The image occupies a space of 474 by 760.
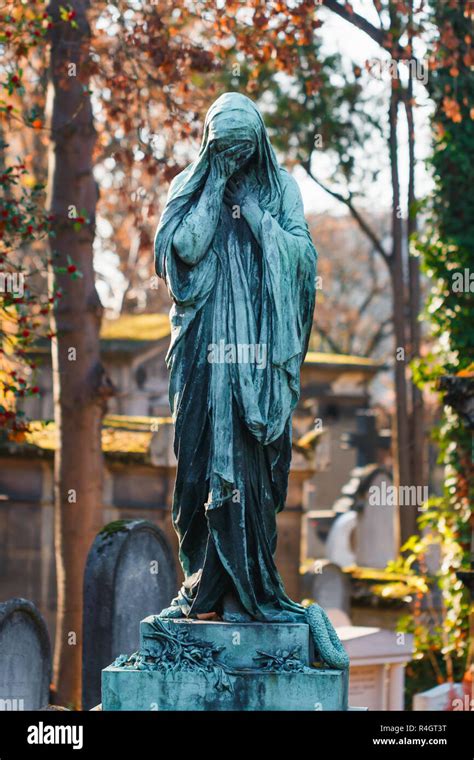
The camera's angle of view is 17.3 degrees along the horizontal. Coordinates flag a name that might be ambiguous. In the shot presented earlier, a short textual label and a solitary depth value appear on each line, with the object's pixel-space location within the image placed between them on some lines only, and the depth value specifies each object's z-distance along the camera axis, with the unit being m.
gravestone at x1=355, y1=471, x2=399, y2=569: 22.28
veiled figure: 7.12
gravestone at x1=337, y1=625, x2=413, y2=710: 12.17
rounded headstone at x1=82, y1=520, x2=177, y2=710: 10.06
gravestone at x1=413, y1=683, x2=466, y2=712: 12.00
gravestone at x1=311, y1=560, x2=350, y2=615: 16.77
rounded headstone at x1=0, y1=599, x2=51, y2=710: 9.38
